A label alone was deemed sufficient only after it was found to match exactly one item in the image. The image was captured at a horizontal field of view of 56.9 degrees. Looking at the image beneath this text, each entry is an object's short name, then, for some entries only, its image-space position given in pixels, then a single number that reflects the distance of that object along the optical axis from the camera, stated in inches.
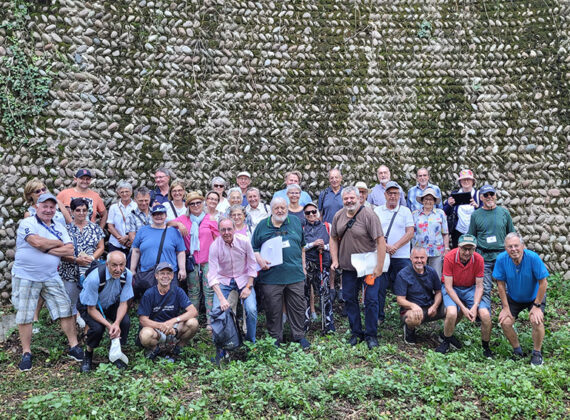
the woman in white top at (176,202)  288.4
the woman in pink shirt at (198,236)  275.1
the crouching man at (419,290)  260.0
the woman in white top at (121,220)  287.7
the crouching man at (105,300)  229.1
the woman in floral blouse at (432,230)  293.0
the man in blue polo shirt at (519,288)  241.9
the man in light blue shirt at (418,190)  338.6
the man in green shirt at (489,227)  287.0
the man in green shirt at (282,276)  254.8
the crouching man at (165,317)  233.6
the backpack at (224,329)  232.8
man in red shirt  251.8
